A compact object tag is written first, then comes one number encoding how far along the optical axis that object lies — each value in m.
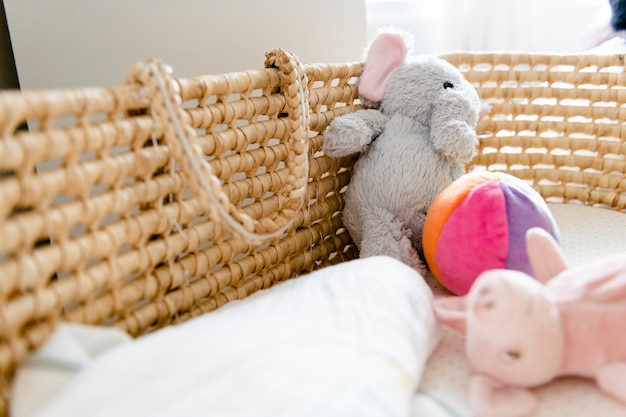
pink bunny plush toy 0.49
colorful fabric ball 0.65
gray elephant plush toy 0.77
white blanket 0.40
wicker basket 0.43
